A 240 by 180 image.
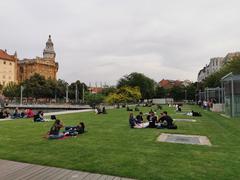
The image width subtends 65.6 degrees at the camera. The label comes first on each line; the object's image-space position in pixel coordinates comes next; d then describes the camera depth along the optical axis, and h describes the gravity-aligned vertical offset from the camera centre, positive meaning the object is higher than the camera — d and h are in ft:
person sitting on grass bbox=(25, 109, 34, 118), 66.18 -6.66
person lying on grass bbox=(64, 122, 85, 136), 32.12 -6.30
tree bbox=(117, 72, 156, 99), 234.28 +15.51
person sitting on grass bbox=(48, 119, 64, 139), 30.11 -6.09
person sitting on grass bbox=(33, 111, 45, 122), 52.36 -6.42
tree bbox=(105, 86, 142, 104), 165.19 -0.54
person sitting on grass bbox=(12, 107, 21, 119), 63.97 -6.77
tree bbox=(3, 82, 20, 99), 256.01 +6.32
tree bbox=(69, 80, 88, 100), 273.49 +8.91
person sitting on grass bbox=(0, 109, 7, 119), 64.31 -6.72
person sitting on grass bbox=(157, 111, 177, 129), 39.34 -6.01
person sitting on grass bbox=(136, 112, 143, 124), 42.46 -5.91
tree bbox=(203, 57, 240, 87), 116.37 +14.83
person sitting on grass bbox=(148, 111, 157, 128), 40.59 -6.09
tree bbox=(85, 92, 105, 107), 200.58 -3.66
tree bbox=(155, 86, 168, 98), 272.38 +1.64
